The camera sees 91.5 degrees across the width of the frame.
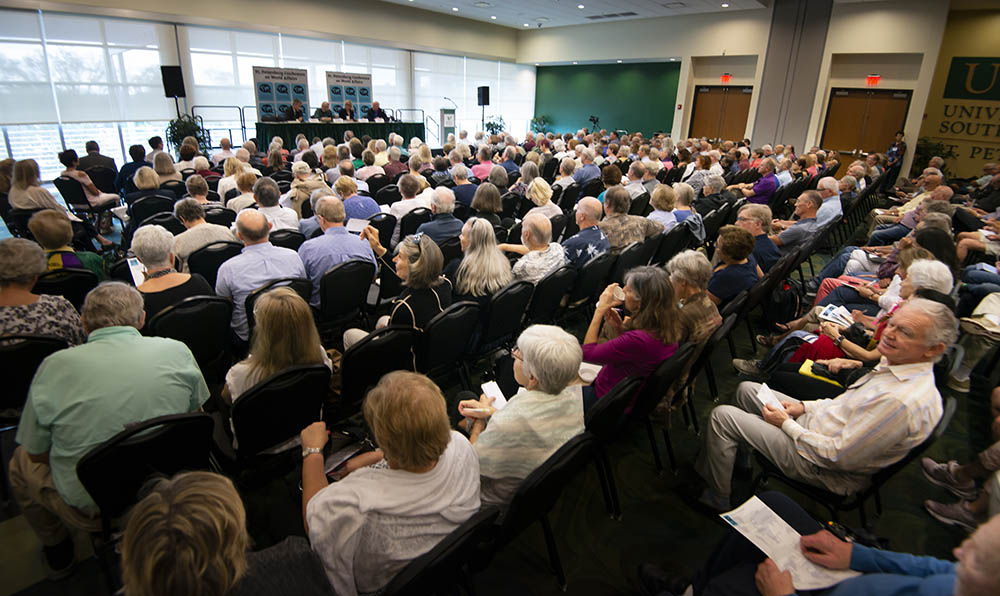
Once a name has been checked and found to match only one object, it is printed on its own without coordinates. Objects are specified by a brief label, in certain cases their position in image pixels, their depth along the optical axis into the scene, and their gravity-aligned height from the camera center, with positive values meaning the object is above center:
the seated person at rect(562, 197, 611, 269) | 4.36 -0.68
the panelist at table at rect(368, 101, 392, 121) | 14.87 +1.21
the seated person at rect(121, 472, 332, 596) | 0.98 -0.79
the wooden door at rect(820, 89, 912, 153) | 13.91 +1.48
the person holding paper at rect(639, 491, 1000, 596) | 1.17 -1.24
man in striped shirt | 2.08 -1.09
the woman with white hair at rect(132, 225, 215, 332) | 3.00 -0.82
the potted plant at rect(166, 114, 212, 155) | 12.29 +0.37
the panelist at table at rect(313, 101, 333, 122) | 13.67 +1.03
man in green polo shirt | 1.85 -0.98
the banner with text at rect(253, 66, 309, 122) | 13.36 +1.64
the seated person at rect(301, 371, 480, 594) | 1.46 -1.02
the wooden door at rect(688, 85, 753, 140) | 16.67 +1.82
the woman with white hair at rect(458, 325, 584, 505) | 1.92 -1.01
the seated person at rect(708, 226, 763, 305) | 3.78 -0.78
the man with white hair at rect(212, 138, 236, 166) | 9.50 -0.11
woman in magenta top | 2.61 -0.89
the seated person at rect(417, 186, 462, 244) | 4.75 -0.63
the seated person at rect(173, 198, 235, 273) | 4.11 -0.71
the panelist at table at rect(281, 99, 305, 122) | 13.29 +0.99
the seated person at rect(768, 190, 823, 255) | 5.58 -0.65
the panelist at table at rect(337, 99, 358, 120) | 14.34 +1.13
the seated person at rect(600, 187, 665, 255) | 4.86 -0.60
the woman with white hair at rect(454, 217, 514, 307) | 3.46 -0.77
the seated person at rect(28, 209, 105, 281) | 3.47 -0.67
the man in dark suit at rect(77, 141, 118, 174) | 8.81 -0.29
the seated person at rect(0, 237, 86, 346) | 2.52 -0.83
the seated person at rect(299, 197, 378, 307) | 3.93 -0.75
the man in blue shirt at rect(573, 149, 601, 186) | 9.00 -0.21
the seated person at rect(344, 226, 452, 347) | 2.97 -0.80
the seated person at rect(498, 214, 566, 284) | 3.85 -0.73
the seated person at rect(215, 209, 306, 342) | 3.41 -0.81
